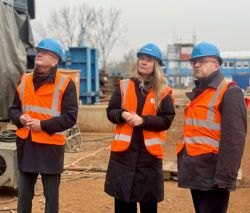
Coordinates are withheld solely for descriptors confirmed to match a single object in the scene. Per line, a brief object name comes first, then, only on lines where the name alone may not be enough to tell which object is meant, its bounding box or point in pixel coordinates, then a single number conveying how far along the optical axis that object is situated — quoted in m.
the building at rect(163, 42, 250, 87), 60.84
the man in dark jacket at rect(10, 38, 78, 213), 3.86
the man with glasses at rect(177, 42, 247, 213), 3.16
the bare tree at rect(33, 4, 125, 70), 42.53
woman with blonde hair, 3.79
